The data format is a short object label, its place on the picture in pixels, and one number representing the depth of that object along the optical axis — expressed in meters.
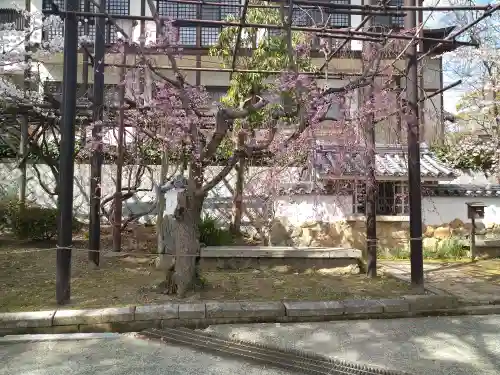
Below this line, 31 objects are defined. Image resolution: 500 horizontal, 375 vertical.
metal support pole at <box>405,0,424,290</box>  6.97
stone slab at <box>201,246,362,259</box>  8.70
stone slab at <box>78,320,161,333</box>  5.40
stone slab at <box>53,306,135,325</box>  5.39
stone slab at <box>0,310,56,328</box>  5.30
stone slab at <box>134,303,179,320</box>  5.49
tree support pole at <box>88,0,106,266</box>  8.37
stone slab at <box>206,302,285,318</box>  5.66
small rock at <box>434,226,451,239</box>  11.71
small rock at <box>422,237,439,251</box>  11.16
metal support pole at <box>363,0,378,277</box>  7.94
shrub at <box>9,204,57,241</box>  10.59
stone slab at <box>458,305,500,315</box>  6.21
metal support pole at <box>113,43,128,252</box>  8.83
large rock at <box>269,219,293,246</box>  10.71
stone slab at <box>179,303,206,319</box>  5.57
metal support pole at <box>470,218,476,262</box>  10.64
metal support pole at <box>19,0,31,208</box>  11.61
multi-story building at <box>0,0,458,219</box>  11.97
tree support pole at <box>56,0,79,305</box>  6.00
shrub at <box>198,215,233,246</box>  9.95
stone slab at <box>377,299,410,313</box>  6.01
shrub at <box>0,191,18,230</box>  11.24
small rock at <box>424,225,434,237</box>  11.75
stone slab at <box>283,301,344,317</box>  5.79
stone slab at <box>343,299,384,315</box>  5.89
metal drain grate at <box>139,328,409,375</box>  4.19
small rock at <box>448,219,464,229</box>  12.07
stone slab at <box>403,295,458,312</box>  6.15
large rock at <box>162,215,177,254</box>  6.80
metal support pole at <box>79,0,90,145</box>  7.97
